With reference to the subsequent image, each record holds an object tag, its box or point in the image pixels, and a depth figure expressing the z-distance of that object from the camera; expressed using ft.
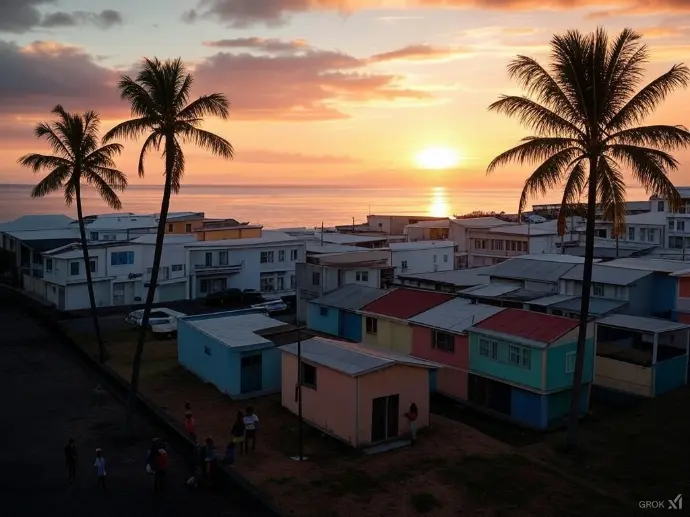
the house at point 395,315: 105.60
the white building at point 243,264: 178.50
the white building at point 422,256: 192.29
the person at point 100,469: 64.34
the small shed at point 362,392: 74.74
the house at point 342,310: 118.21
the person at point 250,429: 74.31
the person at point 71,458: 65.82
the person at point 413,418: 76.28
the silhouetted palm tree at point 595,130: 67.77
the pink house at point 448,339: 95.61
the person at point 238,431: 70.69
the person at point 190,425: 76.79
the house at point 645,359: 92.12
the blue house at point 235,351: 94.73
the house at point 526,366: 84.38
